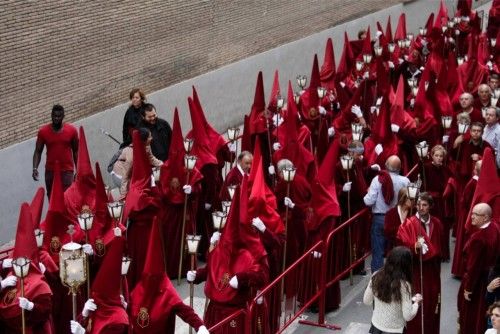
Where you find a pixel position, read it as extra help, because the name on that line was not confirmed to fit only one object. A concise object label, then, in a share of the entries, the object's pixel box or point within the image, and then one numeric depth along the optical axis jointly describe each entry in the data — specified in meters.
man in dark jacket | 14.99
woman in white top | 9.77
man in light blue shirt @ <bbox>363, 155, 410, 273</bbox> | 12.70
